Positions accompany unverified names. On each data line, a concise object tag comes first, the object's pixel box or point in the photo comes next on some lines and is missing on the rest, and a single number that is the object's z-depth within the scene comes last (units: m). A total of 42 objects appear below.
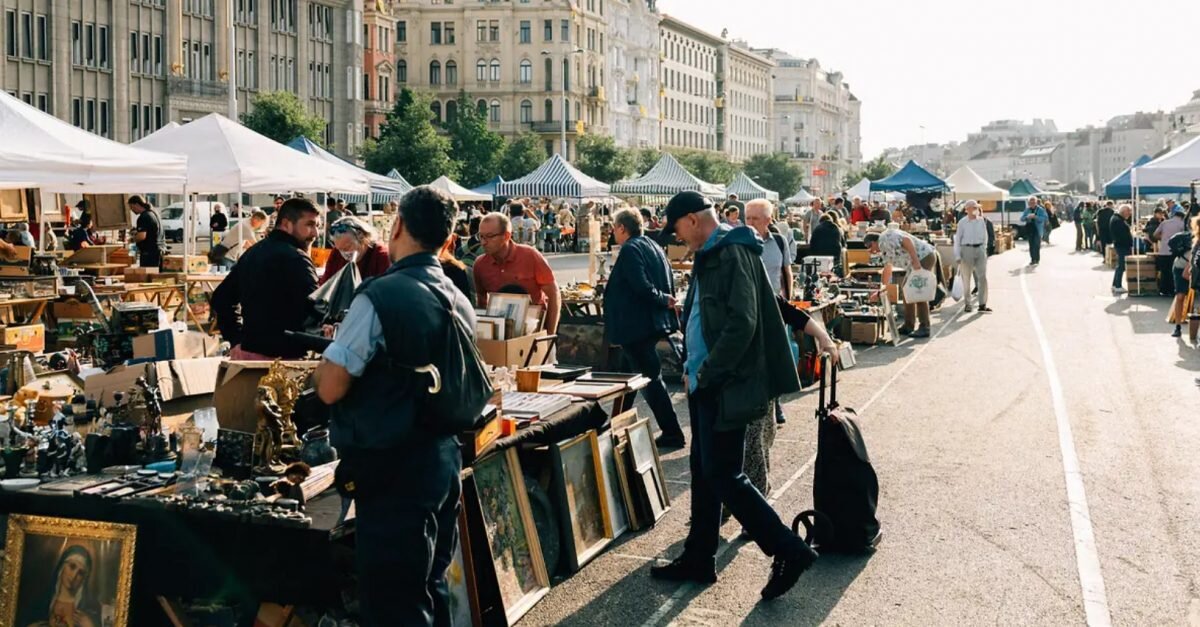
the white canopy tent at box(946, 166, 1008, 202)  44.41
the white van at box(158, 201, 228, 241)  36.67
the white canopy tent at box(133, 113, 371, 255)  15.43
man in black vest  4.39
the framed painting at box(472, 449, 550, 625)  5.98
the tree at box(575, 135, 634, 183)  86.31
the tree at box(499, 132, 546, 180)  83.25
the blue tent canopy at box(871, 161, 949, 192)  37.56
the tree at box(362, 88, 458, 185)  60.75
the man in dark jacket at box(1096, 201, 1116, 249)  36.91
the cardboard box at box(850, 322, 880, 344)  17.25
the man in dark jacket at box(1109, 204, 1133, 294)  26.86
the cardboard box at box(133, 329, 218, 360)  8.12
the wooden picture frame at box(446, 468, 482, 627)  5.64
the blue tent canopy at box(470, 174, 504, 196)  45.59
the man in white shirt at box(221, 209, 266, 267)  19.36
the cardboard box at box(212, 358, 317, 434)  6.15
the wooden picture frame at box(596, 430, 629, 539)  7.38
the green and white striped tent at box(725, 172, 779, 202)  47.72
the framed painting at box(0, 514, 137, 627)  5.11
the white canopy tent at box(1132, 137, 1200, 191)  21.75
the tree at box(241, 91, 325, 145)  54.47
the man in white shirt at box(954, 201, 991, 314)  21.59
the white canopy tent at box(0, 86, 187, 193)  10.25
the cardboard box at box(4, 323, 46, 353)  11.90
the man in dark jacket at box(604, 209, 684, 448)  9.67
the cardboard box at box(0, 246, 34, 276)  14.15
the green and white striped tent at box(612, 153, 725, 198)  40.75
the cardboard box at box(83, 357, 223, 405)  6.64
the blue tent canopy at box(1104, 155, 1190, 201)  37.38
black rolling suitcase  7.03
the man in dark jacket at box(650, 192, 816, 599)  6.18
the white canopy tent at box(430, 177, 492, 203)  41.72
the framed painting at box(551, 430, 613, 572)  6.79
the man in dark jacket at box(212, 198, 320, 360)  7.29
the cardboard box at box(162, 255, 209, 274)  17.34
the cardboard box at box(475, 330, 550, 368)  8.77
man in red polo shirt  9.55
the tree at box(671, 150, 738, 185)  100.31
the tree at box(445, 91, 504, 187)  76.62
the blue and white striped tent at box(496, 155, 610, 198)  39.46
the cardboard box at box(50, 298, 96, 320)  14.61
